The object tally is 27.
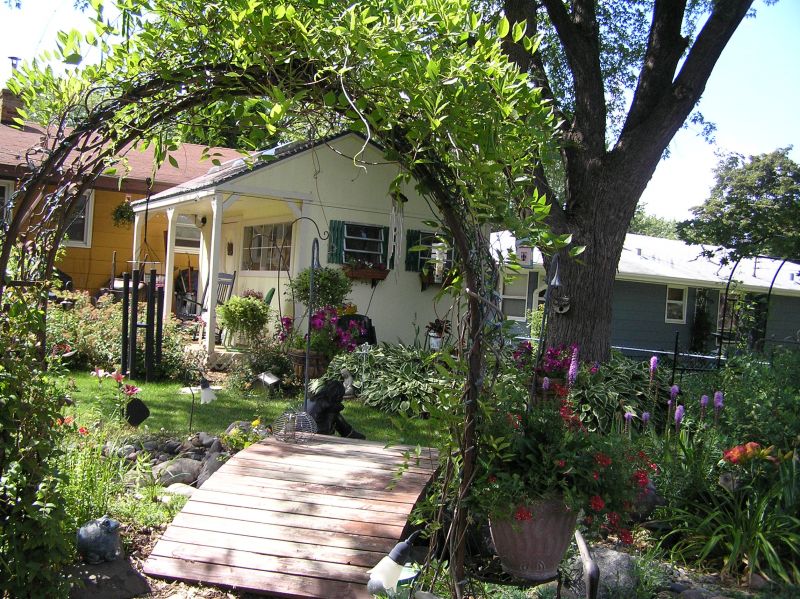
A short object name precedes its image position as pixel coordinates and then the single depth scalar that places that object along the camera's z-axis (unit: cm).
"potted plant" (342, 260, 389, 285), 1148
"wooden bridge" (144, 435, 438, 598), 382
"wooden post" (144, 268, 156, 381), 905
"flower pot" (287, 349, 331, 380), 965
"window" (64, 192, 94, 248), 1466
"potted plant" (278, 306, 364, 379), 979
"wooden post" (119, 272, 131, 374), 895
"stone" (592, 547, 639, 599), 404
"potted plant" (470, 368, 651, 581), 306
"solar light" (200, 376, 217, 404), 610
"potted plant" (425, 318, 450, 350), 1064
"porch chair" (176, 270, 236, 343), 1293
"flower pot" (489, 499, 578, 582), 310
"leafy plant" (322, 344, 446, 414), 873
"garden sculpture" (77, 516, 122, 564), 396
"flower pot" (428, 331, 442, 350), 1044
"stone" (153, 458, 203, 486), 547
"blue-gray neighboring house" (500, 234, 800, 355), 1897
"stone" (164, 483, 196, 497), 517
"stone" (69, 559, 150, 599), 375
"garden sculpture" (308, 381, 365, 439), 595
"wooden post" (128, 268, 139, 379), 898
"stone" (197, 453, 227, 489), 539
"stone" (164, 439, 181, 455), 616
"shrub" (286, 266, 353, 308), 1055
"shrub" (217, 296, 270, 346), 1031
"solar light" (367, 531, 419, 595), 301
